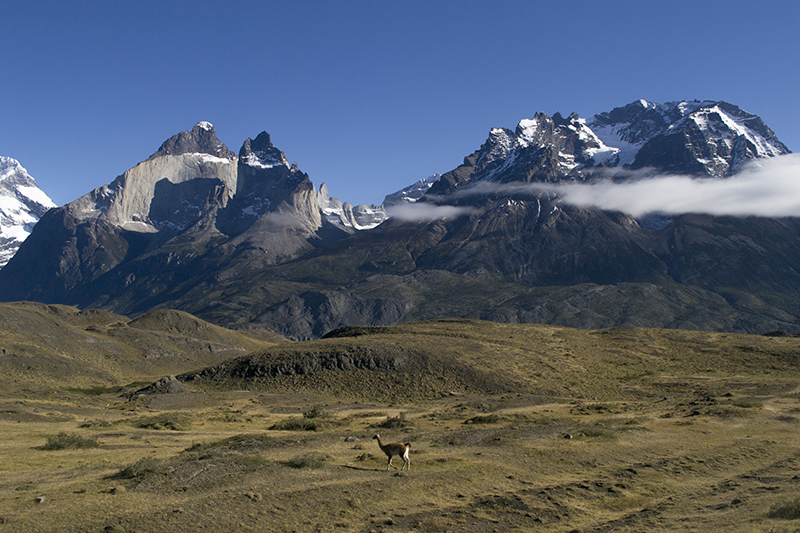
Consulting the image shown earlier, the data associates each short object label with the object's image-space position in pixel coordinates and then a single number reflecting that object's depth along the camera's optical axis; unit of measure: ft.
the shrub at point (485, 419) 157.89
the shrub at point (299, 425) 151.08
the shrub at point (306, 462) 95.81
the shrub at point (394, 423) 153.38
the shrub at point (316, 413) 182.70
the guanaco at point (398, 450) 94.43
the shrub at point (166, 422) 157.07
